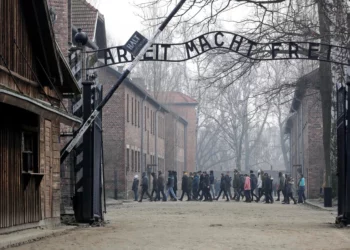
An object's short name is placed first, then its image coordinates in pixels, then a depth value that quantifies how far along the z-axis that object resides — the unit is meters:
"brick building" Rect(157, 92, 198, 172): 97.64
